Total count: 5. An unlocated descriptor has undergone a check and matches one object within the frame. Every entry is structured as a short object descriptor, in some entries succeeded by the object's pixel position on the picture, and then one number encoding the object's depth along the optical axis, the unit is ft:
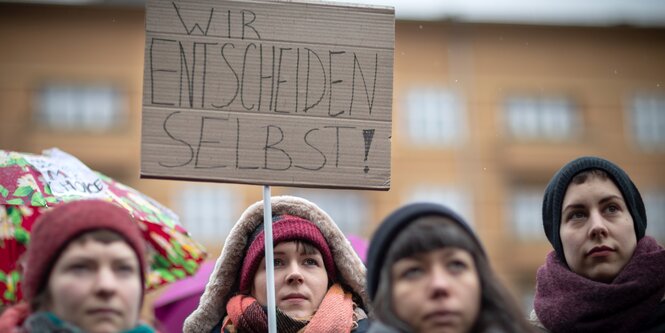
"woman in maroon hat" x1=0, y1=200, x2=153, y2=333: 9.50
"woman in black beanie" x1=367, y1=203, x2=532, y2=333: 9.59
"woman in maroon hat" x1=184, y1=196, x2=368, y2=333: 13.01
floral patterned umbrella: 14.52
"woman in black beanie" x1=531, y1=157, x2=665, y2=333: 12.17
